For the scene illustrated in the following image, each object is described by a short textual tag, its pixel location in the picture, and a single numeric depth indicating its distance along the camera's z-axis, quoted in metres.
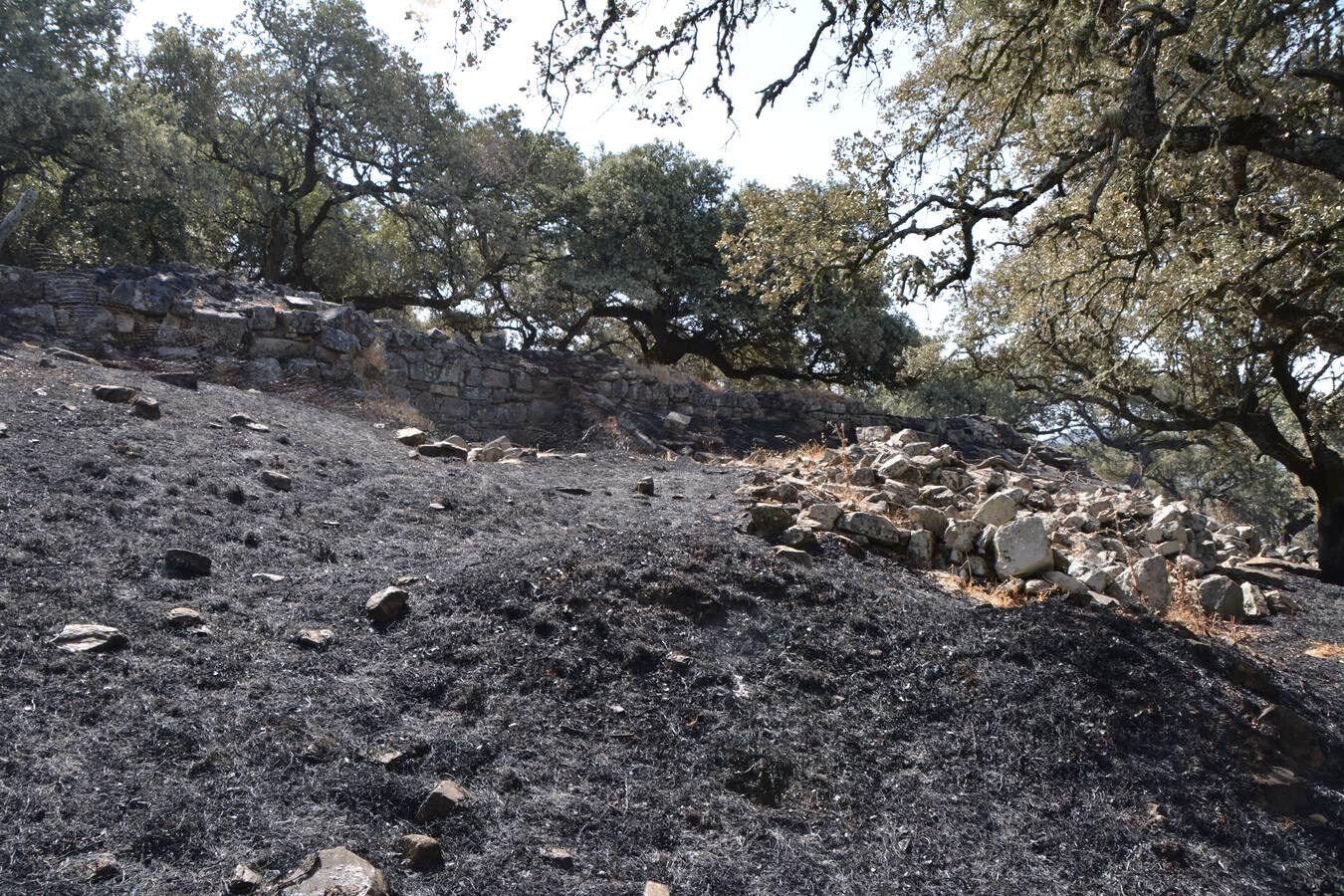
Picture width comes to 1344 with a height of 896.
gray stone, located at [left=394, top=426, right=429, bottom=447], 8.20
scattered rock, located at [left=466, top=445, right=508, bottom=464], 8.02
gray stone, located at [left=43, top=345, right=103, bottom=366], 7.77
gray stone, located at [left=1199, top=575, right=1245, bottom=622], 5.67
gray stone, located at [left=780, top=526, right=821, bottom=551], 4.98
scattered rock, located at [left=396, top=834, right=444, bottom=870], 2.33
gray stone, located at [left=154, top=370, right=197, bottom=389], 8.04
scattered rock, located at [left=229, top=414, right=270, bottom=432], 6.83
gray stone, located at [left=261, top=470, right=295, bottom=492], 5.50
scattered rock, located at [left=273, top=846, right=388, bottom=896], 2.12
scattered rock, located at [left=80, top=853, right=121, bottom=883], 2.13
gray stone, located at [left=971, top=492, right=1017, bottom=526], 5.48
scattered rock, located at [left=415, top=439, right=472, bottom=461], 7.80
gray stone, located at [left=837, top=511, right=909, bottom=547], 5.32
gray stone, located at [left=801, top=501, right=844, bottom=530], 5.39
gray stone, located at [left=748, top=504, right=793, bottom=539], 5.08
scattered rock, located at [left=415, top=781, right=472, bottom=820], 2.55
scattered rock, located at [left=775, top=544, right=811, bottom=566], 4.72
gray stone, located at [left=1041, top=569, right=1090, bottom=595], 4.54
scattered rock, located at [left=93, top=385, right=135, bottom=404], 6.52
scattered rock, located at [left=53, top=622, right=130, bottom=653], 3.11
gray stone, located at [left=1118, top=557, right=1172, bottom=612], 5.00
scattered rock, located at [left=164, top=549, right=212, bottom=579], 3.94
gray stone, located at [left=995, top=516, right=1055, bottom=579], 4.77
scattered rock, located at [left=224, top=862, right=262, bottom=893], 2.15
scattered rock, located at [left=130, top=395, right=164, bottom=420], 6.34
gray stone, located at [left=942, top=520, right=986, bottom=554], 5.23
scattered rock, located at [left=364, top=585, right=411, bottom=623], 3.74
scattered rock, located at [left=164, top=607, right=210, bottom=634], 3.43
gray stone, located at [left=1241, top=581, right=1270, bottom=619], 5.96
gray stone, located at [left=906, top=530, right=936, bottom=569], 5.18
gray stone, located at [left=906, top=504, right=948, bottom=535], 5.50
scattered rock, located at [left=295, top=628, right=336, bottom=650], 3.45
